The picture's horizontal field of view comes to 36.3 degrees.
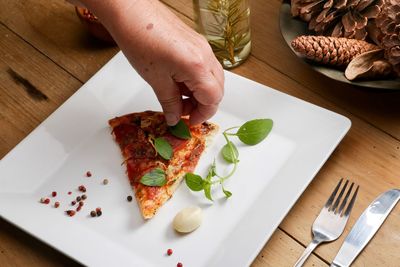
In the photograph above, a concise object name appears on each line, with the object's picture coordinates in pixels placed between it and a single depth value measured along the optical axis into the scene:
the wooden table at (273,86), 1.33
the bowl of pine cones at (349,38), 1.45
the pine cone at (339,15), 1.54
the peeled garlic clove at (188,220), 1.31
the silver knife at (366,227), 1.27
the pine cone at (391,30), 1.43
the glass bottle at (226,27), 1.59
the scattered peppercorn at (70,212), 1.39
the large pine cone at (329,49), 1.48
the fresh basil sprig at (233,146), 1.38
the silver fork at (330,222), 1.29
